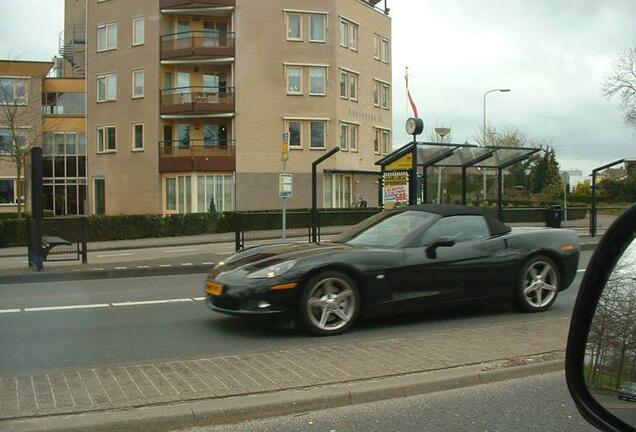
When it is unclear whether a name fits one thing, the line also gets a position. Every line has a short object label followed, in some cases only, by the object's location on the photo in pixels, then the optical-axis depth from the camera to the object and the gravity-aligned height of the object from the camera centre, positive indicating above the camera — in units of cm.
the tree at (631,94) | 4444 +767
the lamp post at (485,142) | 1878 +604
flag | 1705 +277
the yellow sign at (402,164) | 1500 +105
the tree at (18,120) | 3586 +567
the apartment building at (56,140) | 4741 +530
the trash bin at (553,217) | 2036 -35
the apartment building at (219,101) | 3909 +673
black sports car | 688 -72
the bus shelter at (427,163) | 1488 +115
